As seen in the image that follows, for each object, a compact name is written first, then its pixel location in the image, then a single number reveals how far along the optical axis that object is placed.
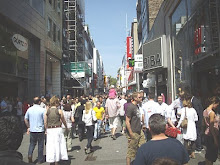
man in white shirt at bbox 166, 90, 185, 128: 7.17
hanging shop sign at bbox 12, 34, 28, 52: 13.89
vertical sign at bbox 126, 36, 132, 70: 42.29
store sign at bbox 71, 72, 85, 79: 32.33
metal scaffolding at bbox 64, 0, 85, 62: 36.22
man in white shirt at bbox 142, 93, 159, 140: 6.86
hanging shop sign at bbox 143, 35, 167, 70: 14.27
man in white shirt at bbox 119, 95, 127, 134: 10.95
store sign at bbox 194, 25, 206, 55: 8.18
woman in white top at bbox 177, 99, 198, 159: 6.21
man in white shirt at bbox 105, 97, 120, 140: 10.27
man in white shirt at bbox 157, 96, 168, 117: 7.05
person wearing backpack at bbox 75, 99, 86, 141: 9.76
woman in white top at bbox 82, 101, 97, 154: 7.61
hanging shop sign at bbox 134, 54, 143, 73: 21.93
